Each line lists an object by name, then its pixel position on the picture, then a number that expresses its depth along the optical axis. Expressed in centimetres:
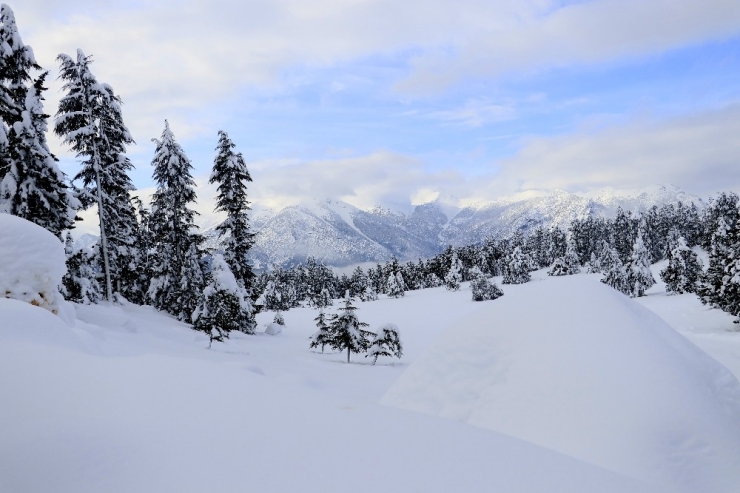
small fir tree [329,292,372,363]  2245
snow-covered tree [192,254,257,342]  2040
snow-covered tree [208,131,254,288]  2681
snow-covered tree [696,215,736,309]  2697
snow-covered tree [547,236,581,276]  7706
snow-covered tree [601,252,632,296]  5600
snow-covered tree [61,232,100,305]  2108
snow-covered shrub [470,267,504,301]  5772
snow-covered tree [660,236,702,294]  5069
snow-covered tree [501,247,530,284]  7419
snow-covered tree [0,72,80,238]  1667
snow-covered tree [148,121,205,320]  2684
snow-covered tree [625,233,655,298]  5539
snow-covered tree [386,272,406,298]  7554
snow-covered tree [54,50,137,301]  2056
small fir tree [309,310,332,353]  2372
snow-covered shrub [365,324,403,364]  2153
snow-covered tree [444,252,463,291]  7481
